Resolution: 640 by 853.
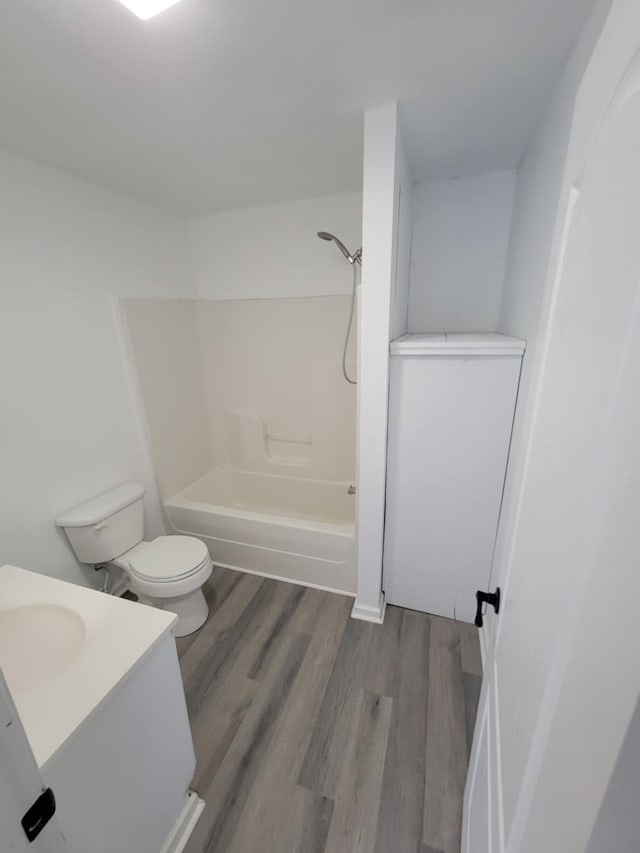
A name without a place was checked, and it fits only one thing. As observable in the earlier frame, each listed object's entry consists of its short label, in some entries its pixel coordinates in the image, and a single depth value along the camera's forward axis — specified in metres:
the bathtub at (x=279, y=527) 1.94
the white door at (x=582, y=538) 0.25
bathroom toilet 1.65
